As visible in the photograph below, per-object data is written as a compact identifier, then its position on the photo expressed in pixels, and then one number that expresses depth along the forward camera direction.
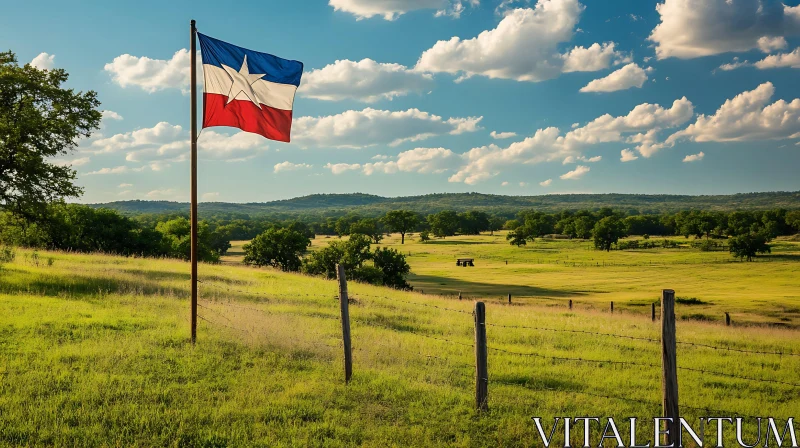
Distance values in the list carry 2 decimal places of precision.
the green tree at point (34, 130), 21.33
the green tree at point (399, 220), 162.50
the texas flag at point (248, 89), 12.16
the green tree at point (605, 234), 124.25
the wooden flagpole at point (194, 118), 12.41
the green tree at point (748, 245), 98.88
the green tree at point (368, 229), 149.74
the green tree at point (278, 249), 66.69
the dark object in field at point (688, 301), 52.28
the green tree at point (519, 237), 134.00
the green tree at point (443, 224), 168.75
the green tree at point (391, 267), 58.19
